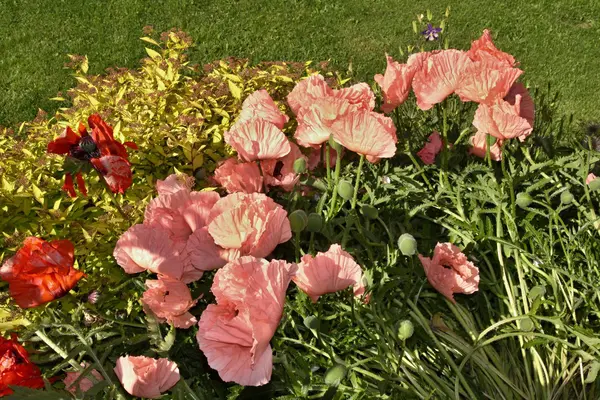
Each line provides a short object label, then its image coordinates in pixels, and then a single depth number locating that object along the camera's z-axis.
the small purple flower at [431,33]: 3.21
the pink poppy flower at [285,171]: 1.58
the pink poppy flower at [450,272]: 1.37
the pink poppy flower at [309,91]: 1.60
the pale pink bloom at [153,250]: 1.25
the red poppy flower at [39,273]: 1.37
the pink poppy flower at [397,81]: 1.62
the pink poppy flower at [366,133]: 1.37
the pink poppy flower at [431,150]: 1.81
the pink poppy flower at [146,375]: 1.09
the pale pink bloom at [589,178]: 1.68
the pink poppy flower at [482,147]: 1.73
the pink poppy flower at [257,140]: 1.46
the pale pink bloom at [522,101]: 1.68
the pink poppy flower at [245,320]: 1.06
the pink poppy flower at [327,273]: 1.17
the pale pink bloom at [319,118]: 1.43
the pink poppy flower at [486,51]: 1.65
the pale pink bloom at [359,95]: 1.60
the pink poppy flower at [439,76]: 1.55
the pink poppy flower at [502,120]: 1.50
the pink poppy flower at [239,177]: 1.51
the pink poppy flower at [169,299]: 1.27
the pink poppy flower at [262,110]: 1.58
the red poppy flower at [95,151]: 1.70
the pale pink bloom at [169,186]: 1.42
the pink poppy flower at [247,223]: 1.20
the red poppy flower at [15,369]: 1.15
